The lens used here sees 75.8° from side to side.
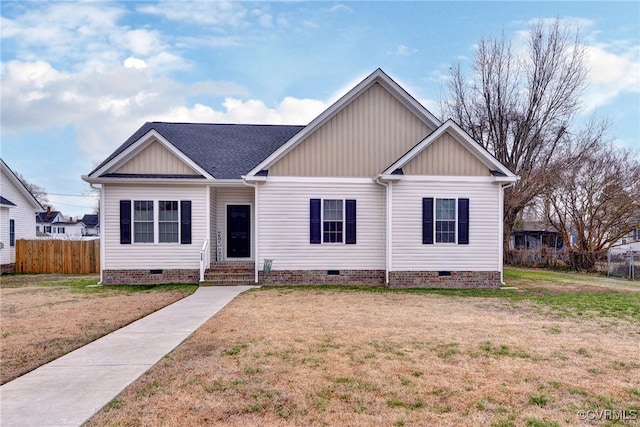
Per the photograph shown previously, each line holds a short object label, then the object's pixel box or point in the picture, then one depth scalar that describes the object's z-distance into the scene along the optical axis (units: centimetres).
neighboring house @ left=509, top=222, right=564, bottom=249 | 2406
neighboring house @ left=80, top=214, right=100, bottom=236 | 6494
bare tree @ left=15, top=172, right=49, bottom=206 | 5957
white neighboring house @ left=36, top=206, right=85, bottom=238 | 6148
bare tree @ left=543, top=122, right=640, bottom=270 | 1975
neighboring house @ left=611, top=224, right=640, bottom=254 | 1962
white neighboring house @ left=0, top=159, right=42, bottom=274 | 1866
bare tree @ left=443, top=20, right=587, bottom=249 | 2516
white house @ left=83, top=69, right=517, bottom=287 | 1327
